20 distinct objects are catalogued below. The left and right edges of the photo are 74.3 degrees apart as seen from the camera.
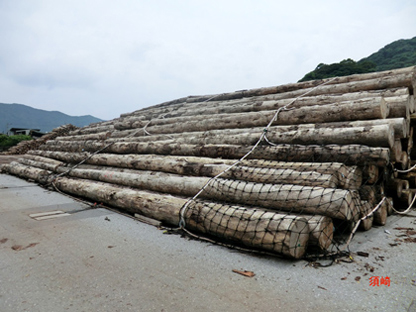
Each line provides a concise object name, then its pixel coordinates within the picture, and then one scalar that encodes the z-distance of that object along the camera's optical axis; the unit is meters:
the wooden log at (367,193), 3.97
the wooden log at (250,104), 5.69
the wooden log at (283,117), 4.68
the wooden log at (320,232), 3.08
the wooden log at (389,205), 4.71
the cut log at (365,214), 3.76
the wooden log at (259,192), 3.26
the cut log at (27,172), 8.24
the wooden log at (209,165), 3.78
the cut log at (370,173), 3.98
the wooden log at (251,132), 4.31
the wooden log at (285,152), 3.90
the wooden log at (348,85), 5.68
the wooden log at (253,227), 2.99
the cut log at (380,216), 4.15
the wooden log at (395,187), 5.00
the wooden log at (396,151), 4.32
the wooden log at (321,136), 4.02
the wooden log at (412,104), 5.29
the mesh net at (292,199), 3.12
